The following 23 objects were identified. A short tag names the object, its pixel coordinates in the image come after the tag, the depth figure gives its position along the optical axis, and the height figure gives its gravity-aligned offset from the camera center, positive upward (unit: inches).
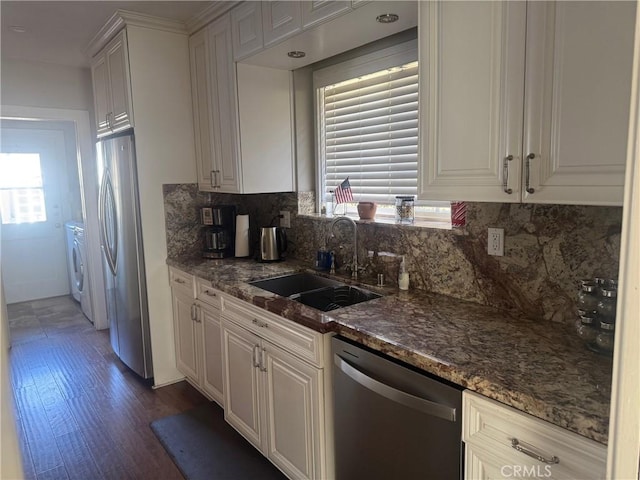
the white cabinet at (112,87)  120.8 +31.8
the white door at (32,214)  223.5 -8.8
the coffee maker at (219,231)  129.7 -11.3
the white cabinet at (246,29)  98.0 +37.1
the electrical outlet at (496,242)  71.0 -9.1
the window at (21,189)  223.2 +4.1
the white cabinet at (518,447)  41.6 -26.5
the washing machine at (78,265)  193.5 -32.9
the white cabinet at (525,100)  45.8 +10.0
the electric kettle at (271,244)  118.0 -14.1
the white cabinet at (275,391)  74.5 -37.7
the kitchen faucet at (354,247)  98.1 -12.9
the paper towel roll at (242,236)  128.5 -12.8
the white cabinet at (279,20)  85.5 +34.2
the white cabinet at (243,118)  112.0 +19.1
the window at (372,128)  93.4 +14.1
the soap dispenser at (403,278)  86.0 -17.5
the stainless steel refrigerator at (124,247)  124.1 -15.6
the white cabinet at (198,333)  107.9 -36.6
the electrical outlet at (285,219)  123.9 -8.0
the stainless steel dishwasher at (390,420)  52.9 -30.8
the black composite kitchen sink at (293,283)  101.6 -21.7
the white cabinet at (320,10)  75.0 +31.4
